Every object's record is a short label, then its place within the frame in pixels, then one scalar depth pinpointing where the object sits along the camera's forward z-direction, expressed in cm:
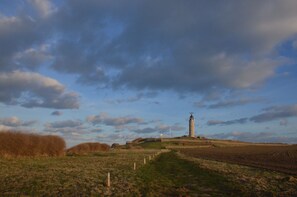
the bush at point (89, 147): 6812
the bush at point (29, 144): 3869
